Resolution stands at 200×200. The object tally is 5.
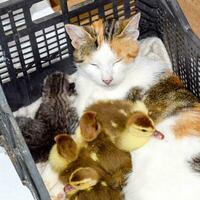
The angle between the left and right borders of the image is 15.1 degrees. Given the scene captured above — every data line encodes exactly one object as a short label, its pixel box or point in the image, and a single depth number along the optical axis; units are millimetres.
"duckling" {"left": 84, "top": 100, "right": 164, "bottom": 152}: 1101
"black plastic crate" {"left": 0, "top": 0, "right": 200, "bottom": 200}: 1196
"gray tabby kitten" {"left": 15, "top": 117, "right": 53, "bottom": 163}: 1181
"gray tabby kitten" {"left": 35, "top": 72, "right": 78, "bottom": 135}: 1203
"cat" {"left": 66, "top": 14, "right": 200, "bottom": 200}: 1084
